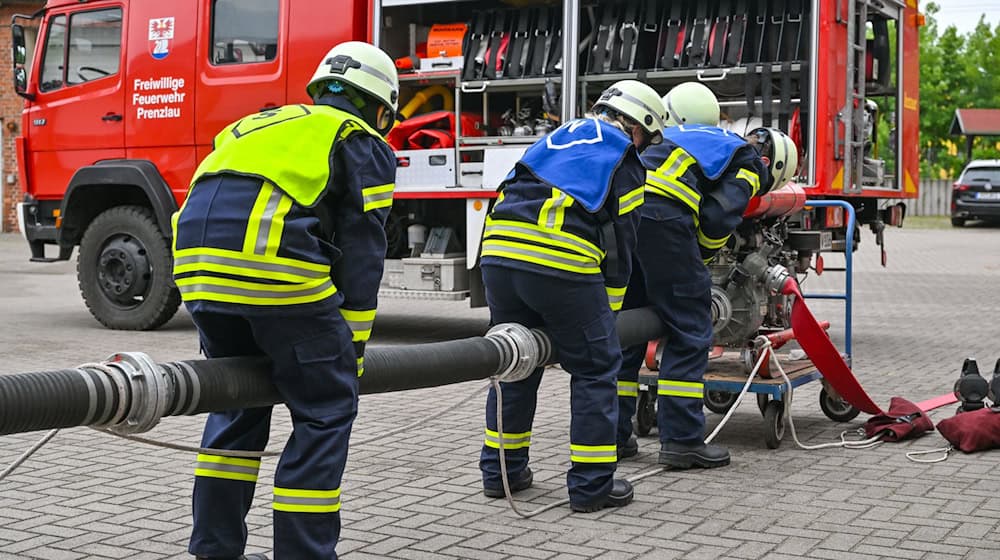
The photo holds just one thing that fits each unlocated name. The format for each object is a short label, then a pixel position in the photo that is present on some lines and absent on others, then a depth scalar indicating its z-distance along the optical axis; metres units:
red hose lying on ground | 6.75
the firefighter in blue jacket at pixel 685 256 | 6.26
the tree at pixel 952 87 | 49.19
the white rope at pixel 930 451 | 6.39
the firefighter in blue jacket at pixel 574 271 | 5.37
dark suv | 33.41
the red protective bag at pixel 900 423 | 6.86
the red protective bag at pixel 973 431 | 6.52
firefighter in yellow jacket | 3.87
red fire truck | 9.94
